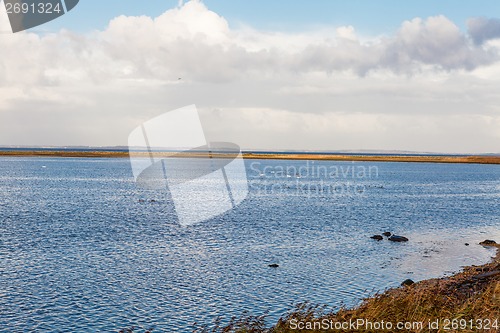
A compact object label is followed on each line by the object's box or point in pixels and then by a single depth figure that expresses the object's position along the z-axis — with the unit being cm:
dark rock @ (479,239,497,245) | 4675
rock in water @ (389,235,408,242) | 4828
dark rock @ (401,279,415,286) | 3052
